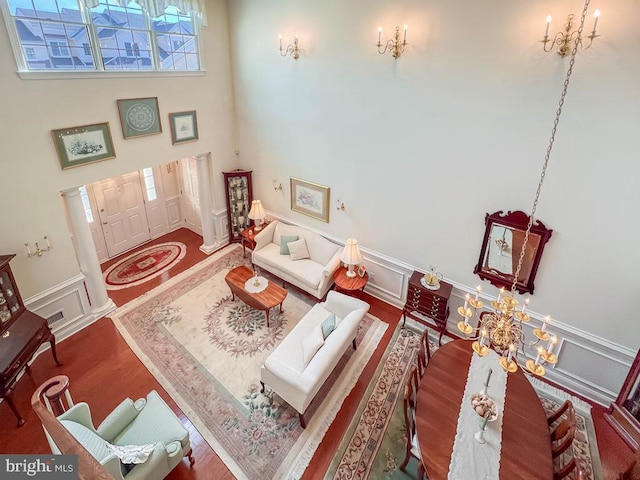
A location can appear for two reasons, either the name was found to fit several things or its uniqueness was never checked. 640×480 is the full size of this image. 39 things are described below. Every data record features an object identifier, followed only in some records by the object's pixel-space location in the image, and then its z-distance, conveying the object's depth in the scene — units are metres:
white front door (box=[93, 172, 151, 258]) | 6.84
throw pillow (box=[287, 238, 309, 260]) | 6.29
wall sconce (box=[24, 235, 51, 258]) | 4.46
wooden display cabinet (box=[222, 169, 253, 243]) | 7.05
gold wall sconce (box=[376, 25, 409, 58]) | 4.30
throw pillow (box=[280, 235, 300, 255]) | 6.41
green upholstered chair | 2.88
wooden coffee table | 5.32
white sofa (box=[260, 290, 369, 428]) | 3.80
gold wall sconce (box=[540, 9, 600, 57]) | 3.27
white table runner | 2.79
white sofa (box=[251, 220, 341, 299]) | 5.80
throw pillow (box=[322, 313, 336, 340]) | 4.45
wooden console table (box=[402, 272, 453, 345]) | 4.90
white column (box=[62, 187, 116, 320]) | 4.90
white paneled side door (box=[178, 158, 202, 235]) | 7.72
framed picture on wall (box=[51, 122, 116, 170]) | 4.48
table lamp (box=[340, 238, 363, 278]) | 5.48
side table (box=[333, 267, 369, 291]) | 5.50
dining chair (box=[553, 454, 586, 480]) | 2.58
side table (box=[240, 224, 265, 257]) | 6.82
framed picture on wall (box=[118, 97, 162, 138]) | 5.06
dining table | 2.81
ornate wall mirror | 4.09
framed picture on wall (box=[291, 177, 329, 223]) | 6.03
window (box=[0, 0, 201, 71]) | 4.04
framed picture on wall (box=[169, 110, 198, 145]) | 5.80
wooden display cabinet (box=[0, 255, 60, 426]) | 3.79
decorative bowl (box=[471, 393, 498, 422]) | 3.08
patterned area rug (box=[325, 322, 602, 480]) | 3.56
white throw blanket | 2.89
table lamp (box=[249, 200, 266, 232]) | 6.78
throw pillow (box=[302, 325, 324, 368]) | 4.18
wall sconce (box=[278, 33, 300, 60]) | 5.33
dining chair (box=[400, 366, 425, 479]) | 3.28
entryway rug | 6.46
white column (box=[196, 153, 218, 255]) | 6.73
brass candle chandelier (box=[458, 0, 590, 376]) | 2.54
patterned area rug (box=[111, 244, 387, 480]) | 3.80
